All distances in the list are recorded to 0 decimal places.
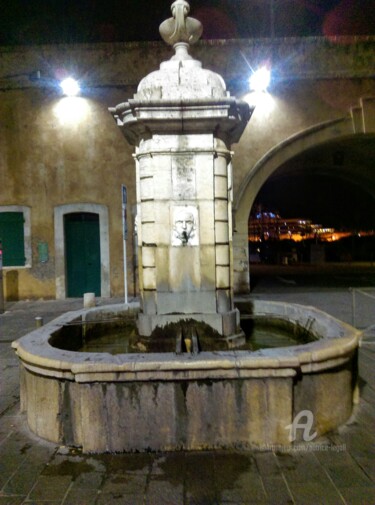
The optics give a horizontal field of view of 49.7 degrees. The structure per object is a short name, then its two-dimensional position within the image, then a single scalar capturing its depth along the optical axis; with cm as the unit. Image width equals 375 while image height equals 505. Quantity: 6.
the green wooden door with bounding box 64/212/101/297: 1266
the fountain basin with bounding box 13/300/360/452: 326
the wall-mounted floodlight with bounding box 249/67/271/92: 1175
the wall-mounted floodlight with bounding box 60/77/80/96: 1177
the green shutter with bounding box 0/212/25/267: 1232
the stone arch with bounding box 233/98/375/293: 1224
